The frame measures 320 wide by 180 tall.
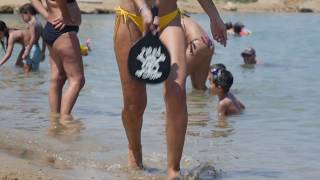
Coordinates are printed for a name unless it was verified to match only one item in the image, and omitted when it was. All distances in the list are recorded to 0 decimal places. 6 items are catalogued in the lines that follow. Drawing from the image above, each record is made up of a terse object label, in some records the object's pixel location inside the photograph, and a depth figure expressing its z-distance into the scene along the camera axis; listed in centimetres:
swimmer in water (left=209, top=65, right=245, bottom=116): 1404
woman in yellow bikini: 744
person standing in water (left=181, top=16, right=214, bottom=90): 1489
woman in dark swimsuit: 1154
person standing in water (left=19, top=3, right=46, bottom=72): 2180
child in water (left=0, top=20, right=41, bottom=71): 2183
